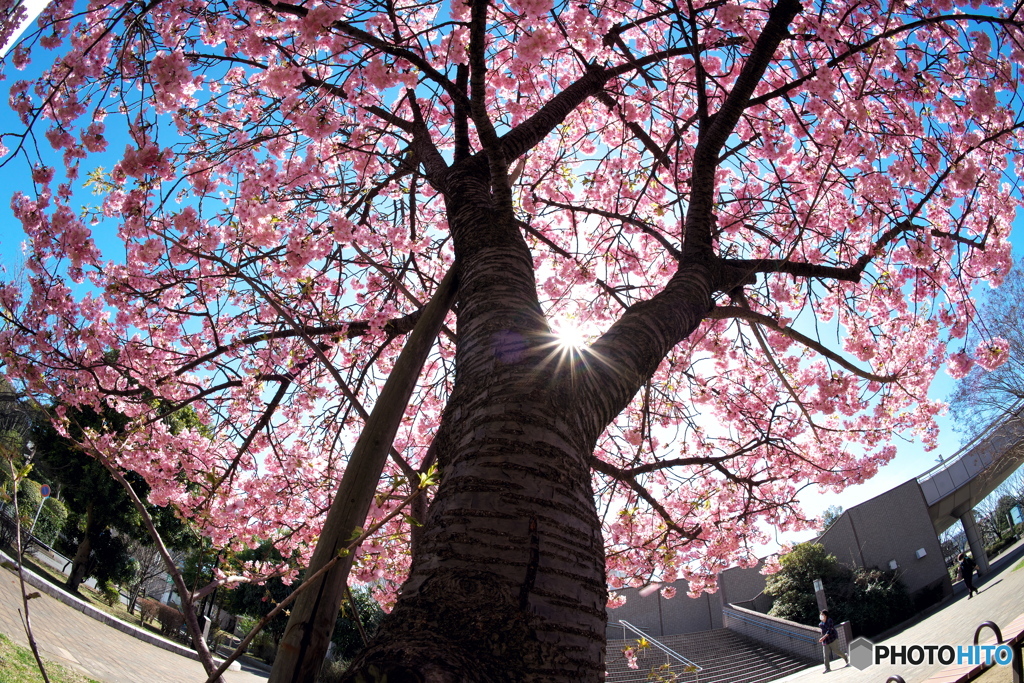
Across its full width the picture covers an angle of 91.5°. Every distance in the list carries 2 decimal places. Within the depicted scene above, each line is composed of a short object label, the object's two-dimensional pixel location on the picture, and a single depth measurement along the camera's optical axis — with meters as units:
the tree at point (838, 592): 12.28
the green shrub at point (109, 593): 14.91
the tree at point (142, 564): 15.95
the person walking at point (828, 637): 9.63
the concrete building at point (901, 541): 13.59
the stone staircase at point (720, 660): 10.28
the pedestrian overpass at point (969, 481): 13.09
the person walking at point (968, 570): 10.95
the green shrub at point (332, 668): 12.48
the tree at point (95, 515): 12.92
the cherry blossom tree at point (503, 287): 1.16
